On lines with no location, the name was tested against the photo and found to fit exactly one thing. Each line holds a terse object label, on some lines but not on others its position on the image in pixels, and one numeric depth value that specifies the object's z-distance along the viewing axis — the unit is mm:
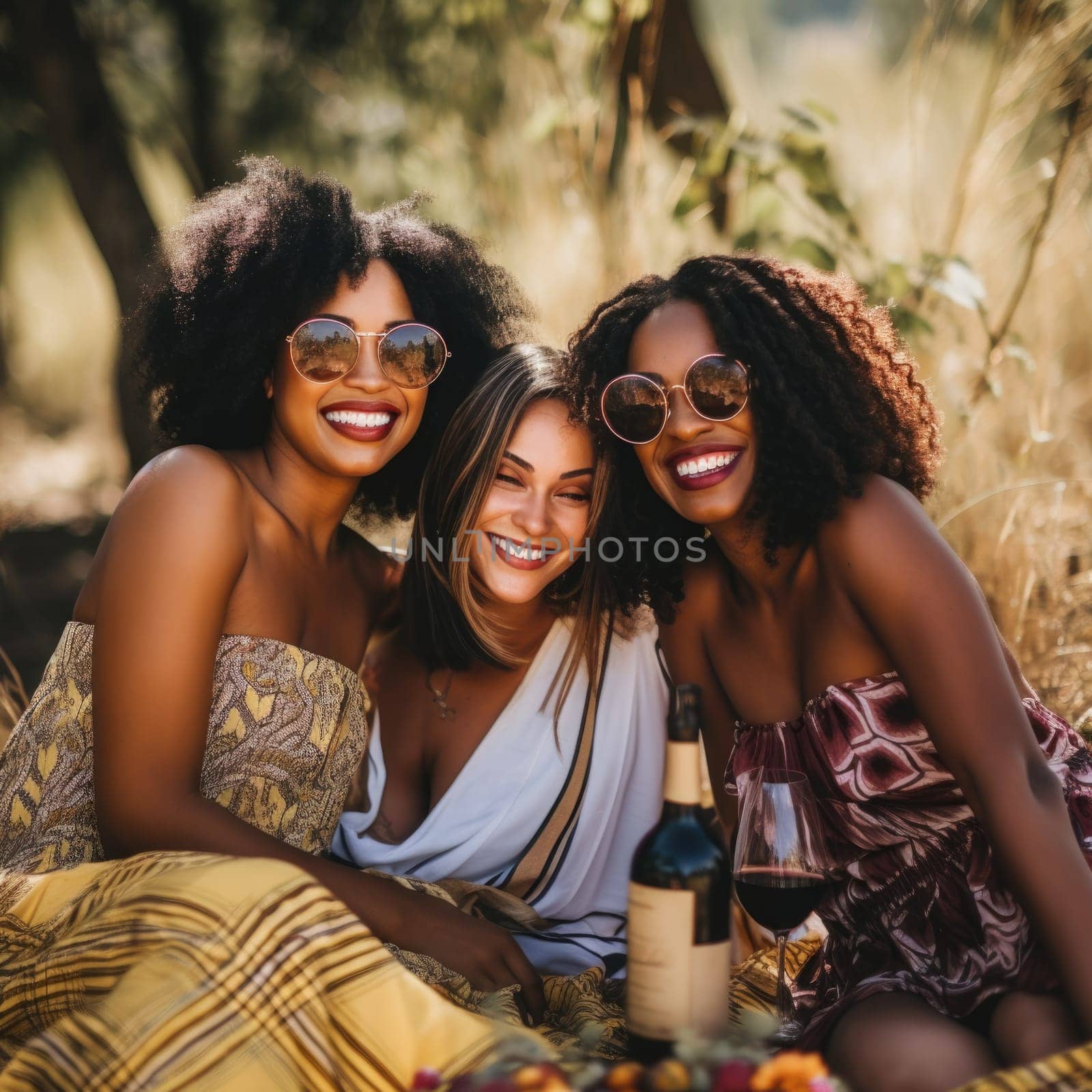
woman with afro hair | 1745
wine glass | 1956
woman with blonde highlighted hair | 2908
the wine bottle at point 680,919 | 1668
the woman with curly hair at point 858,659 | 2074
